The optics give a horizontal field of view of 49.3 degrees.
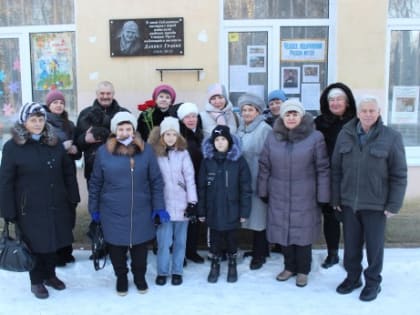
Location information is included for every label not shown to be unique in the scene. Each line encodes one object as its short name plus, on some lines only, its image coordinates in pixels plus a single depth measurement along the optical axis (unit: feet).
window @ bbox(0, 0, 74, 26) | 18.88
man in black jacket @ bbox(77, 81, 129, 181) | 13.43
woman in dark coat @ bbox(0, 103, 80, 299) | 11.74
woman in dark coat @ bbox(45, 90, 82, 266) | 13.52
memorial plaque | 17.53
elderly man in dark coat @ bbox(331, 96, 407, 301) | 11.32
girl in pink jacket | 12.75
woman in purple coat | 12.37
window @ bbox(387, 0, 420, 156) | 18.21
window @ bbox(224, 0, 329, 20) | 18.33
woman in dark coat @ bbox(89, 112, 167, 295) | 12.00
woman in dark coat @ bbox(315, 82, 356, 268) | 12.98
